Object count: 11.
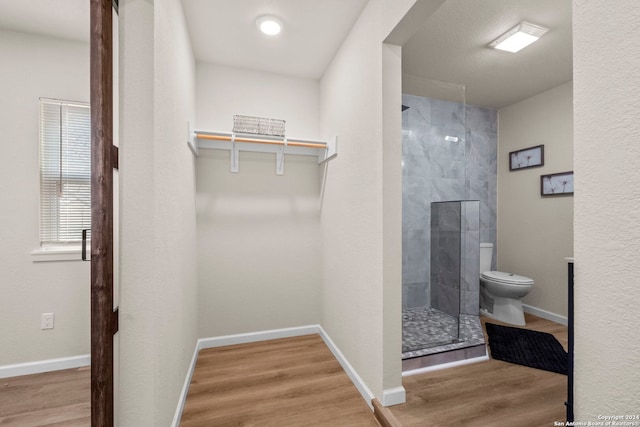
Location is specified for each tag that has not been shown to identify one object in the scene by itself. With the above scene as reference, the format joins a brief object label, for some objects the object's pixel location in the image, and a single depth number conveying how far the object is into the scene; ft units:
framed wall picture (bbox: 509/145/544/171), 9.75
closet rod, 6.75
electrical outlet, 3.54
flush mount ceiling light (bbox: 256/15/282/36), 5.90
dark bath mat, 6.56
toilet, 8.71
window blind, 3.39
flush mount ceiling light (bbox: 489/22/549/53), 6.23
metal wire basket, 7.13
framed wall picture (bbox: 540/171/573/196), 8.83
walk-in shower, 8.29
